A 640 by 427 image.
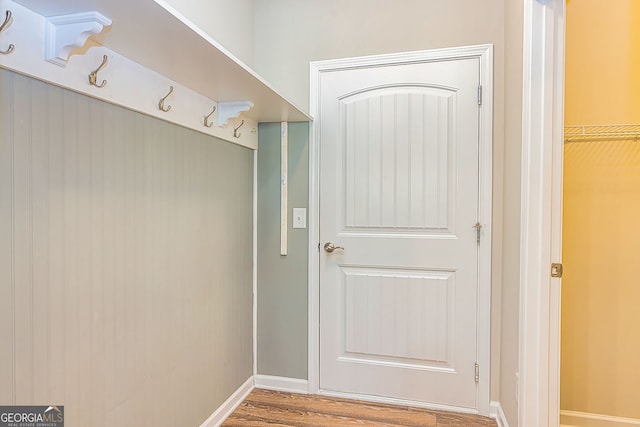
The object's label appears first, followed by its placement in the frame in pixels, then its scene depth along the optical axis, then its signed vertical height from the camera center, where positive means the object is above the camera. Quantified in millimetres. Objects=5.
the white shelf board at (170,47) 933 +520
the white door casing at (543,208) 1419 +8
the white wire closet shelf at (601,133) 1840 +396
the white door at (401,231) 2090 -126
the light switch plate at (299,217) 2318 -54
